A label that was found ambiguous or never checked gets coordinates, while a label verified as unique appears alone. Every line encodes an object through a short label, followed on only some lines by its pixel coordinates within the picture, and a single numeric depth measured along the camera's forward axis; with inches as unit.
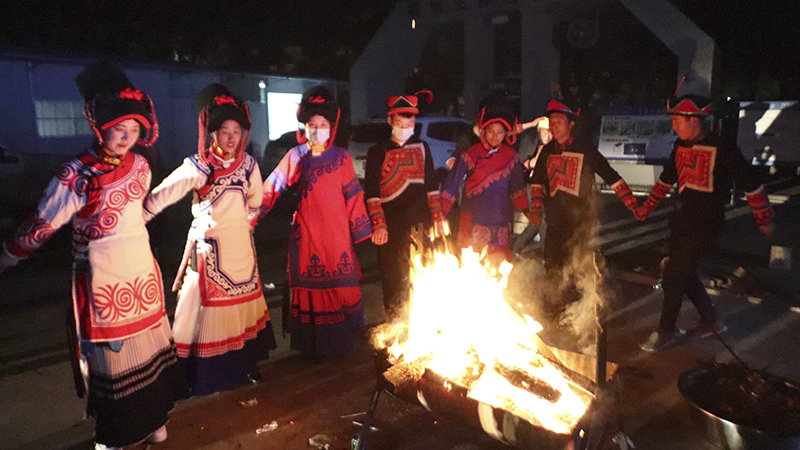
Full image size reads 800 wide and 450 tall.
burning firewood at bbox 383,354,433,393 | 123.9
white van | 529.7
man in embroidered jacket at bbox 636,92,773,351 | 189.0
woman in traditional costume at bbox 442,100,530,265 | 207.5
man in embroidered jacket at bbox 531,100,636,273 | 215.8
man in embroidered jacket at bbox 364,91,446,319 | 203.9
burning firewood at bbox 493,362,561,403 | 113.8
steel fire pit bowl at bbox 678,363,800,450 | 130.7
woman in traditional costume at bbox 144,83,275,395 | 157.8
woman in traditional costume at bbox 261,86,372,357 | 188.4
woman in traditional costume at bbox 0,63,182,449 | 124.6
